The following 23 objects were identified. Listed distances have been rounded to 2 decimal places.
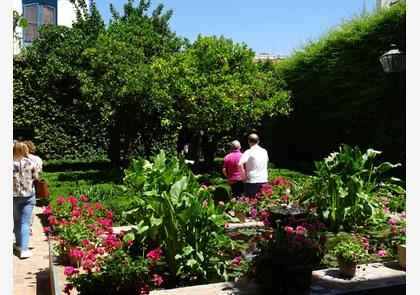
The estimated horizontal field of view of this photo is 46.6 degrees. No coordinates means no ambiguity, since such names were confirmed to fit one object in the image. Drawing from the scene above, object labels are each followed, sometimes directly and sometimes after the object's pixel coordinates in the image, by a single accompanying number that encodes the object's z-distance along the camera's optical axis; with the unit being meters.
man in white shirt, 7.71
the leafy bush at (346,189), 6.21
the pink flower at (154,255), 4.26
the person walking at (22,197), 6.46
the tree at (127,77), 13.30
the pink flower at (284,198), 7.68
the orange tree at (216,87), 11.61
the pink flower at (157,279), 4.09
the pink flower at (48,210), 6.62
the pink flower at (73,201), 6.81
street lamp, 8.19
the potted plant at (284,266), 3.70
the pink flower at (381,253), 5.01
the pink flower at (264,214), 6.48
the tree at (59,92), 16.55
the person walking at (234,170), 8.28
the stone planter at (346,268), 4.24
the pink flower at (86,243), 4.89
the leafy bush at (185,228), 4.46
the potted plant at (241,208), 7.32
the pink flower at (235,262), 4.65
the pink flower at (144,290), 3.55
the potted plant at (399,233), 4.61
